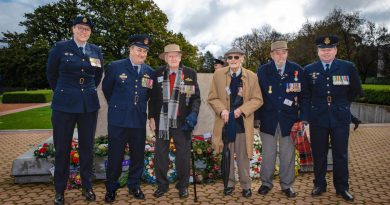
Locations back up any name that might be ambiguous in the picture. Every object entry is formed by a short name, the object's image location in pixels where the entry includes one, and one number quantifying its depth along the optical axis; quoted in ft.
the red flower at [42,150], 18.88
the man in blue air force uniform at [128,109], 14.98
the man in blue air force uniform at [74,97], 14.48
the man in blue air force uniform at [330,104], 15.37
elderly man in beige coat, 15.51
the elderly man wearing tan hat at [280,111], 15.57
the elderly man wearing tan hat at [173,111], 15.58
